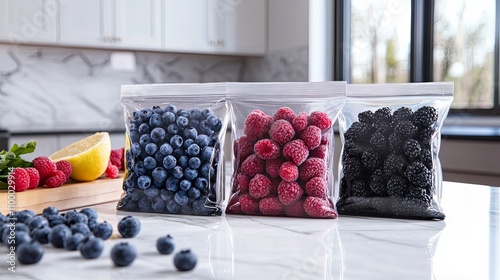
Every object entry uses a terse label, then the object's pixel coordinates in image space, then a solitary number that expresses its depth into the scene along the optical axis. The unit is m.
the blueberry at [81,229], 0.78
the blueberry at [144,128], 1.07
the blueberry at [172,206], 1.05
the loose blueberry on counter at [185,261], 0.66
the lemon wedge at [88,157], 1.16
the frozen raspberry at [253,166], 1.03
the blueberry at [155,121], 1.06
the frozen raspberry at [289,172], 0.99
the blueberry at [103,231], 0.81
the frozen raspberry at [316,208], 1.00
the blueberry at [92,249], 0.71
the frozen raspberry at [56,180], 1.09
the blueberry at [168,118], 1.06
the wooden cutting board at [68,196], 1.03
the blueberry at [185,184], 1.03
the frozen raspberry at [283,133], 1.02
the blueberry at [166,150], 1.03
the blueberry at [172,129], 1.04
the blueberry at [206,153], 1.04
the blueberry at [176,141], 1.03
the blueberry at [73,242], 0.75
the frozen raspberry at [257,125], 1.06
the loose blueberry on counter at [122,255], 0.68
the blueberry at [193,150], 1.03
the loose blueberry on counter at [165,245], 0.74
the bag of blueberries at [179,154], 1.04
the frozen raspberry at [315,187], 1.01
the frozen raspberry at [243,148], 1.06
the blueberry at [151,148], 1.04
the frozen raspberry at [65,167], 1.13
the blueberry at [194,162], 1.03
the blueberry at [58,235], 0.77
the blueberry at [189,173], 1.03
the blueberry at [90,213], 0.86
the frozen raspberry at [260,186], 1.02
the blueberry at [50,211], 0.85
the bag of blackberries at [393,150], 1.01
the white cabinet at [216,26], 3.82
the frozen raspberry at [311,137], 1.02
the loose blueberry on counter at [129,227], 0.84
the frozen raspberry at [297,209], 1.02
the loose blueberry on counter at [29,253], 0.69
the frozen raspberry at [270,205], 1.02
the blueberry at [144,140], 1.06
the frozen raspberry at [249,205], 1.04
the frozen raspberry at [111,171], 1.25
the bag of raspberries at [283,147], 1.01
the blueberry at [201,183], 1.04
